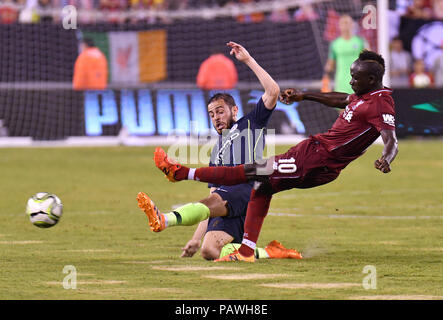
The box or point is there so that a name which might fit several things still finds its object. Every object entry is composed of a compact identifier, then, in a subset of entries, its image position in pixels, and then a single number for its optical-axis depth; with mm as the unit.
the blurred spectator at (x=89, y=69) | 22438
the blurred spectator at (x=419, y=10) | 24094
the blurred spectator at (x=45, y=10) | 24641
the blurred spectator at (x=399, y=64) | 24016
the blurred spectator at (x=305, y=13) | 24188
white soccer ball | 9258
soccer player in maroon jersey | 8195
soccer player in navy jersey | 8539
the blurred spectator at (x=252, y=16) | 25831
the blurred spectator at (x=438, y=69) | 24034
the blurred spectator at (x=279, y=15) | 25516
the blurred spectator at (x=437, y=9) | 24094
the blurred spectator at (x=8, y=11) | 24266
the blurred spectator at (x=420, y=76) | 23642
